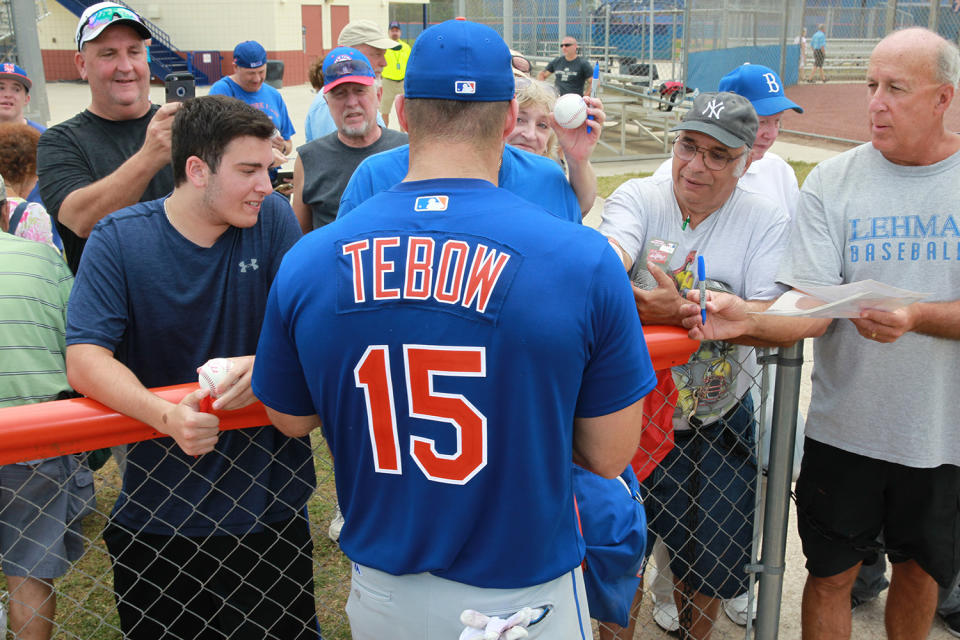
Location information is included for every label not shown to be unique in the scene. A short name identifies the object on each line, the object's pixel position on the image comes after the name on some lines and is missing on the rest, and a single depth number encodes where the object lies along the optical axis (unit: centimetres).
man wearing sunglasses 1265
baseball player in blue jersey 152
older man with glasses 277
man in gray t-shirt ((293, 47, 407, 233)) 416
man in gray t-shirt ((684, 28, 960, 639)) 251
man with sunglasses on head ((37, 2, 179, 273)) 306
